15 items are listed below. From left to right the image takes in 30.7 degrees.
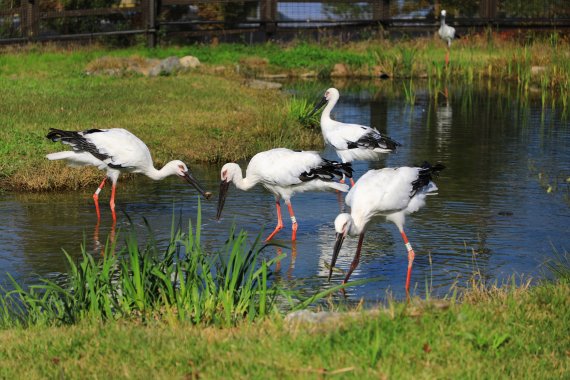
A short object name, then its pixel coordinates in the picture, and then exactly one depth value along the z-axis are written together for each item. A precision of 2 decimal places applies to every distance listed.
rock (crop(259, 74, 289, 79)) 26.41
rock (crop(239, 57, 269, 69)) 26.53
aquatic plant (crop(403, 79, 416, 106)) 20.33
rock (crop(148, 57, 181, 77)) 23.11
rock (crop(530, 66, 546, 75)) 24.47
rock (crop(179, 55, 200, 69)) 24.79
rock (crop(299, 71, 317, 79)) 26.82
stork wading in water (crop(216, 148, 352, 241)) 10.10
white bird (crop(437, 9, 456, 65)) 27.60
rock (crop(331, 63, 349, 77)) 27.27
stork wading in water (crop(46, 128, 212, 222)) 10.89
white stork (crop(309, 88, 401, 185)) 12.17
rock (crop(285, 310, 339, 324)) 5.99
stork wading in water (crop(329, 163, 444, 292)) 8.31
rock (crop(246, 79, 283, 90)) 22.12
